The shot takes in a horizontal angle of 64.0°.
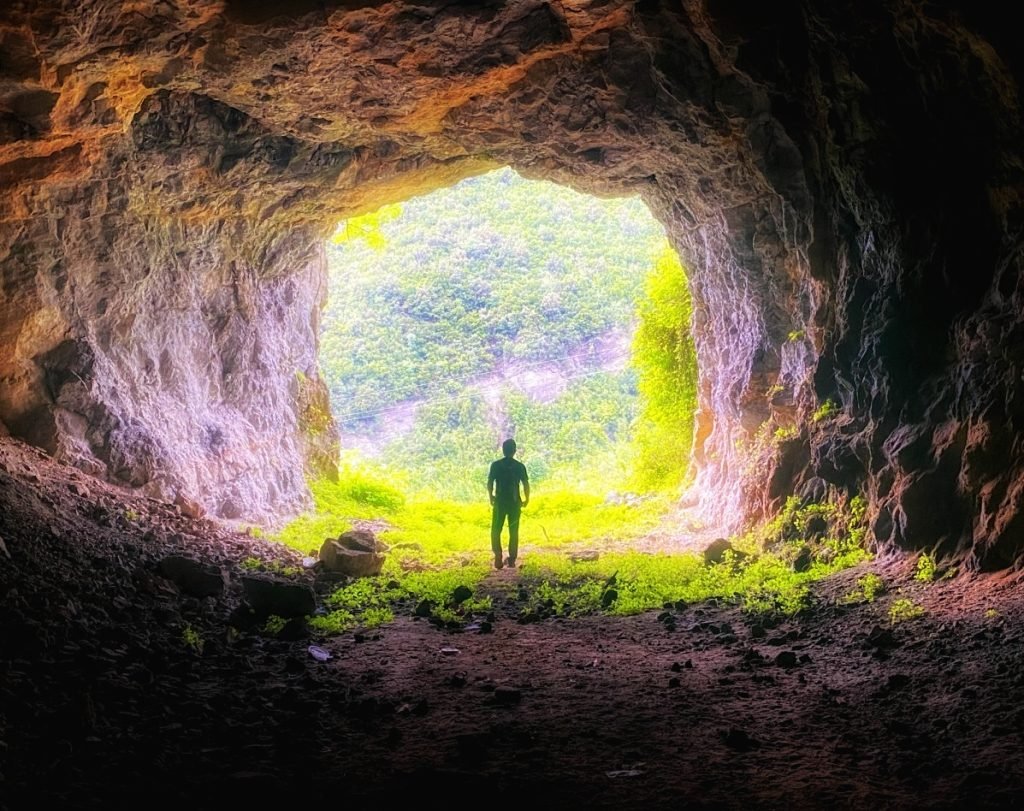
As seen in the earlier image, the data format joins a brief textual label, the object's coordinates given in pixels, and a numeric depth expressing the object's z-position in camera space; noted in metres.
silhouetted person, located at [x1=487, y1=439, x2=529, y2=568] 10.78
